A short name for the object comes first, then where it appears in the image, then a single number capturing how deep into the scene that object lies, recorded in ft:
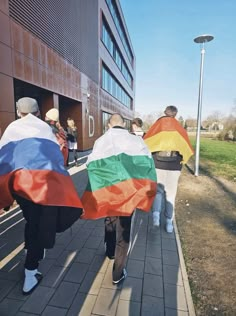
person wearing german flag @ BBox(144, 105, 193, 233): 13.30
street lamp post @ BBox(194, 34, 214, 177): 31.27
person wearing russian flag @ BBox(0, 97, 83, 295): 7.95
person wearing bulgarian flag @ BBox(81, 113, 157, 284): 8.93
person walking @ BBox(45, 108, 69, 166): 16.17
